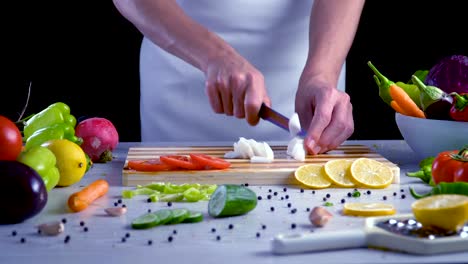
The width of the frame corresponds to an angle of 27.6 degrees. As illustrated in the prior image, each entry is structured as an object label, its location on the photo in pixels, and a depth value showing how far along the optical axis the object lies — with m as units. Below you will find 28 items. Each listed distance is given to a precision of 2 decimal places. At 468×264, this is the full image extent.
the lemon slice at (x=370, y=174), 2.18
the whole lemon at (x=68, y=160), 2.17
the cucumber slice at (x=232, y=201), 1.86
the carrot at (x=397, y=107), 2.57
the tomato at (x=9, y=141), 2.00
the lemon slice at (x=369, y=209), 1.86
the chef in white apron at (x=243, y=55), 2.94
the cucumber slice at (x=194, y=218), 1.83
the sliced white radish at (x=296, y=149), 2.43
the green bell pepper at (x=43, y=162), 1.99
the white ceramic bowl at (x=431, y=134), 2.40
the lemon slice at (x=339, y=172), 2.18
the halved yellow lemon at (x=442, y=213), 1.62
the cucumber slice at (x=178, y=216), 1.81
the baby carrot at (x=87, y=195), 1.94
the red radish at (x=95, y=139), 2.56
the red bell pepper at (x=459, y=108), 2.34
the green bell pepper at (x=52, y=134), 2.36
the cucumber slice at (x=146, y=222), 1.78
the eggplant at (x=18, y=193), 1.79
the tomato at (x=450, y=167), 2.05
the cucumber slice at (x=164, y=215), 1.80
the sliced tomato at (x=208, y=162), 2.29
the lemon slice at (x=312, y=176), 2.19
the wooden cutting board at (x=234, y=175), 2.25
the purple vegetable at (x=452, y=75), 2.51
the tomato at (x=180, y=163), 2.28
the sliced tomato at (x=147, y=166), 2.27
